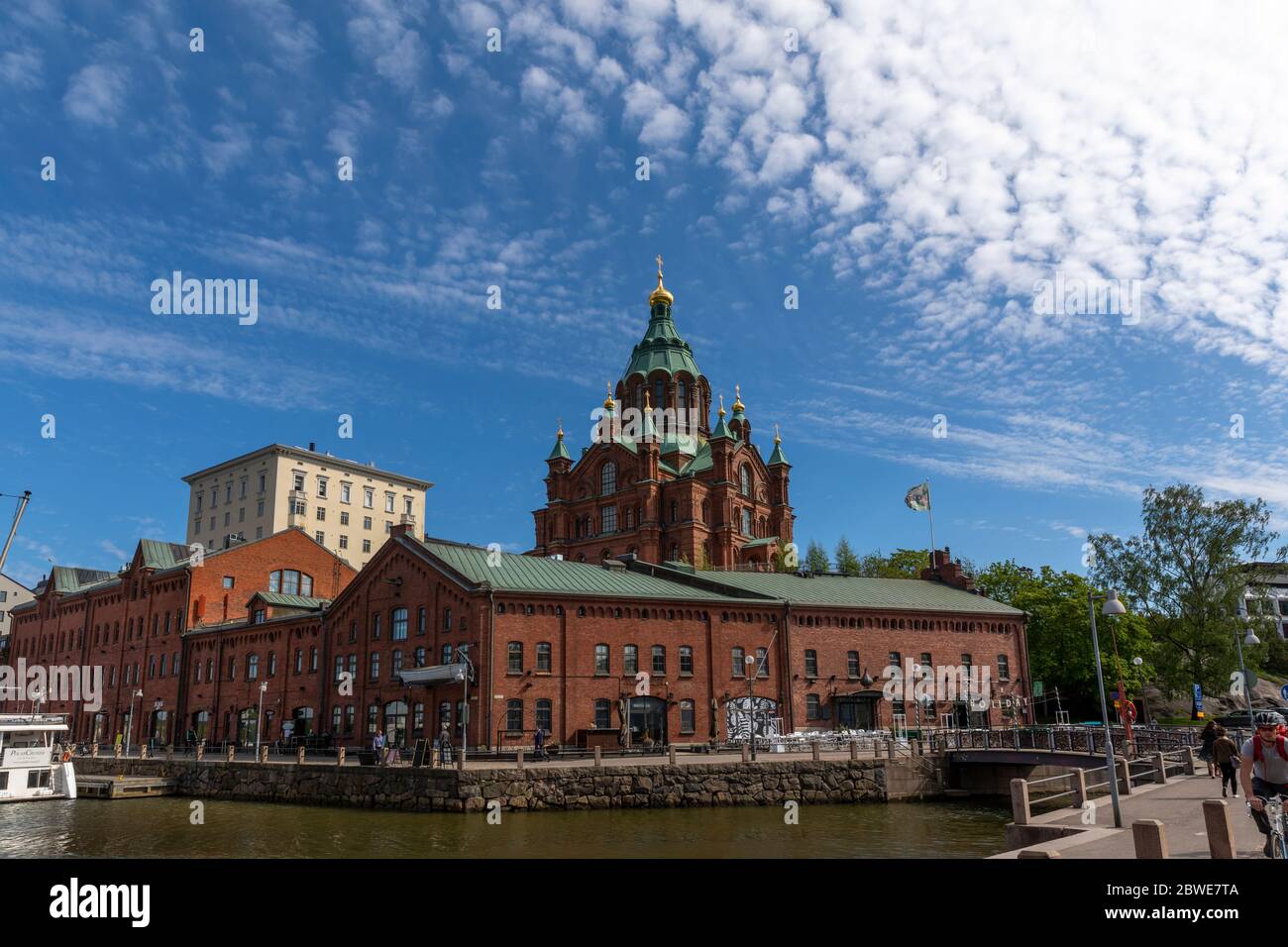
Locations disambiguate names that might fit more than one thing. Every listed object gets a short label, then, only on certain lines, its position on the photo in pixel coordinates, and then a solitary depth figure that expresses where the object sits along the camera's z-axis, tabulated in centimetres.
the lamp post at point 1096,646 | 2031
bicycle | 1273
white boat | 4369
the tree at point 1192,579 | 6225
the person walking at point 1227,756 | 2372
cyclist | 1384
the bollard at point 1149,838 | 1197
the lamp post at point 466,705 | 4266
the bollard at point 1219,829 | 1335
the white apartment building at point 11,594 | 11206
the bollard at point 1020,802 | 1980
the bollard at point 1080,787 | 2270
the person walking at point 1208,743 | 2914
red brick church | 8156
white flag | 6844
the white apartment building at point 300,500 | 9944
